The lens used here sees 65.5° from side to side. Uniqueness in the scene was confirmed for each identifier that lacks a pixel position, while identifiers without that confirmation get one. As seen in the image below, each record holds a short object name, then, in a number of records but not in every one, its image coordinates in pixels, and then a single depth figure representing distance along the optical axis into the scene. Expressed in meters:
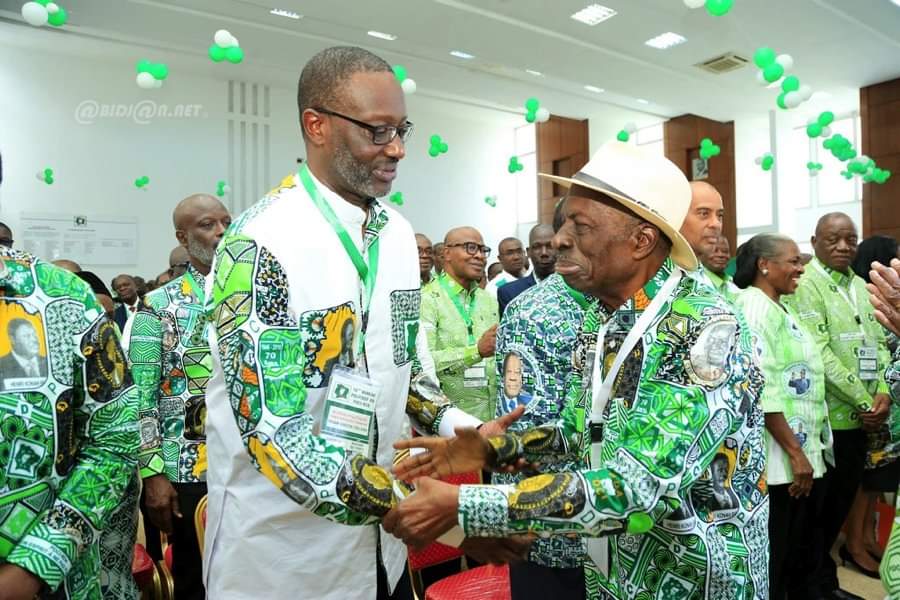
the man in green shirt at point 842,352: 3.89
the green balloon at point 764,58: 8.14
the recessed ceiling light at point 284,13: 9.56
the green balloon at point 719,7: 6.70
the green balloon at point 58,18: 6.90
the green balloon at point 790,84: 8.62
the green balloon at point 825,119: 9.51
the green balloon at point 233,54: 7.87
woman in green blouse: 3.16
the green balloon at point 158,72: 9.09
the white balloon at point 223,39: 7.86
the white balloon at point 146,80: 8.98
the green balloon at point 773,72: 8.08
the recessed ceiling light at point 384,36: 10.29
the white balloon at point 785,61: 8.30
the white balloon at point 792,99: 8.84
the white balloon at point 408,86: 9.44
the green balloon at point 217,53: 7.84
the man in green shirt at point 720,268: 3.49
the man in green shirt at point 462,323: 4.18
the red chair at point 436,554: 2.65
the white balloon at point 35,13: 6.86
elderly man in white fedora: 1.30
